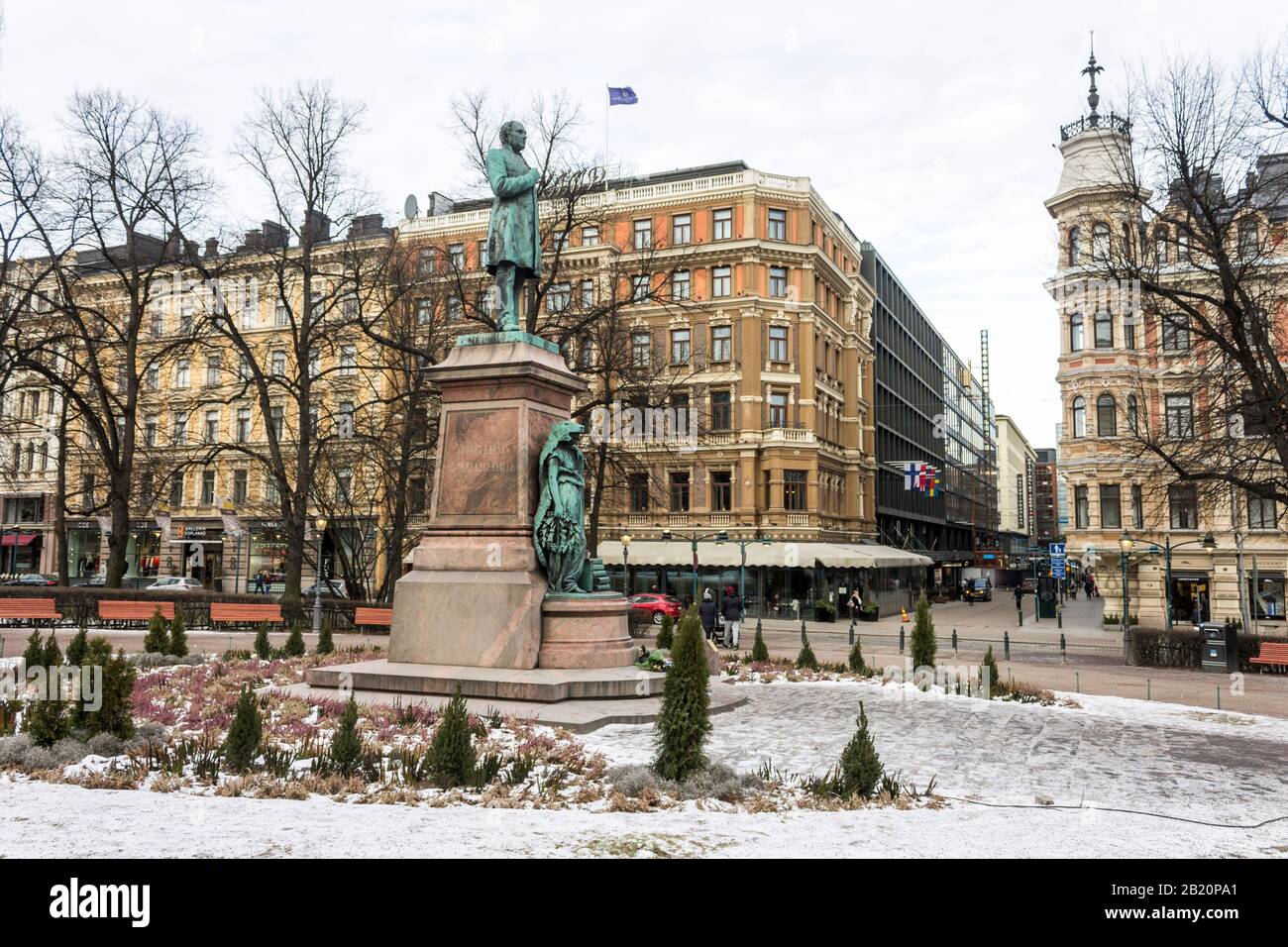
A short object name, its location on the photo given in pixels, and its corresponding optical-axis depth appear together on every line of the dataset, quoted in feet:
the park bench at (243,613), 95.14
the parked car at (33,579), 168.76
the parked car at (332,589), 132.41
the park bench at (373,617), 97.09
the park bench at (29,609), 91.91
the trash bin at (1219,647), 72.43
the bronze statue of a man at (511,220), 45.83
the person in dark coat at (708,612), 88.89
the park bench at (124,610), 91.35
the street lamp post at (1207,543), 110.12
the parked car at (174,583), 152.46
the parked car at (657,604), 115.75
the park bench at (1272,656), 70.18
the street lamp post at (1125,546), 100.51
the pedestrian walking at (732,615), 84.02
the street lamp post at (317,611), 89.54
